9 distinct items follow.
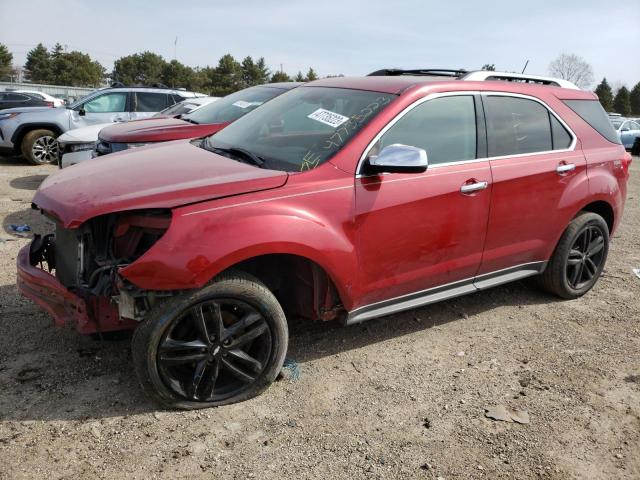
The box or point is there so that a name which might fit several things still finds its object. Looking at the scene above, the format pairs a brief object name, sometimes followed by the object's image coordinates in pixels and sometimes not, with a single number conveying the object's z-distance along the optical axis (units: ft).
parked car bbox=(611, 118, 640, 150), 71.77
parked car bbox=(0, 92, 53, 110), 56.81
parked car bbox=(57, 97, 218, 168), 25.59
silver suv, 34.78
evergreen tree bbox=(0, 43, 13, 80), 194.08
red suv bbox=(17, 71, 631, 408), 9.13
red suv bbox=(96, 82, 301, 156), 20.95
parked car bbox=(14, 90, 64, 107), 53.58
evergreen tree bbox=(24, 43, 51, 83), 203.99
